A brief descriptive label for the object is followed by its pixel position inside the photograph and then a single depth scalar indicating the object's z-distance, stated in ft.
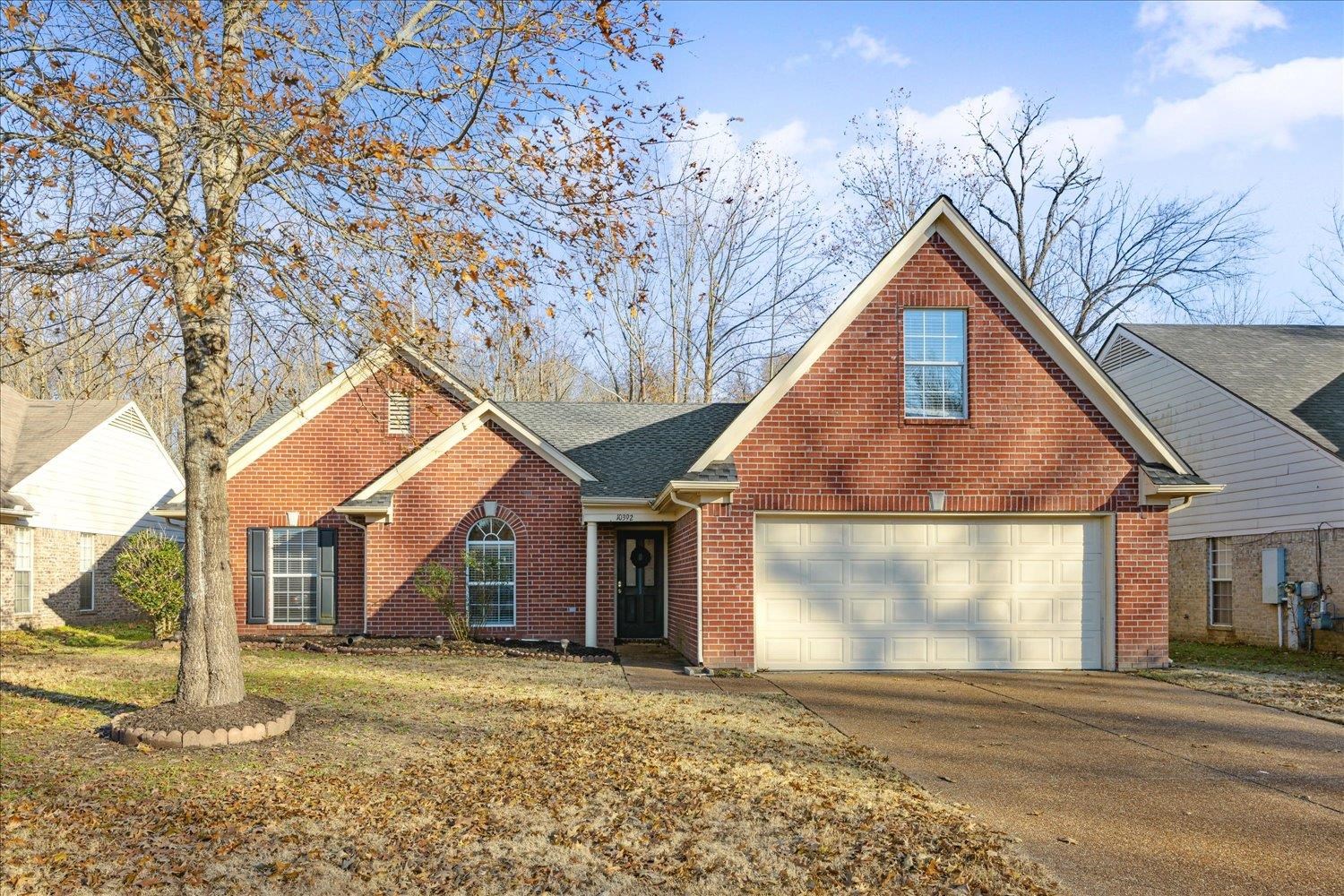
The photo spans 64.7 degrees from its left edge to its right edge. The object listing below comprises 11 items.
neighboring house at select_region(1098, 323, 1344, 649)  58.44
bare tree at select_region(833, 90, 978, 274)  107.45
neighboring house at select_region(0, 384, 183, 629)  68.74
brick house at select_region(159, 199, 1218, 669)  47.16
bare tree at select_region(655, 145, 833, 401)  109.19
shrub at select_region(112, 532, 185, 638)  59.72
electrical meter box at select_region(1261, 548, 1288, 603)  60.23
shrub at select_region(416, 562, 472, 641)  57.82
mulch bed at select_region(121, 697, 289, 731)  29.73
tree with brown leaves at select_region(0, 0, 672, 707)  27.73
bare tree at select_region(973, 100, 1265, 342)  104.17
